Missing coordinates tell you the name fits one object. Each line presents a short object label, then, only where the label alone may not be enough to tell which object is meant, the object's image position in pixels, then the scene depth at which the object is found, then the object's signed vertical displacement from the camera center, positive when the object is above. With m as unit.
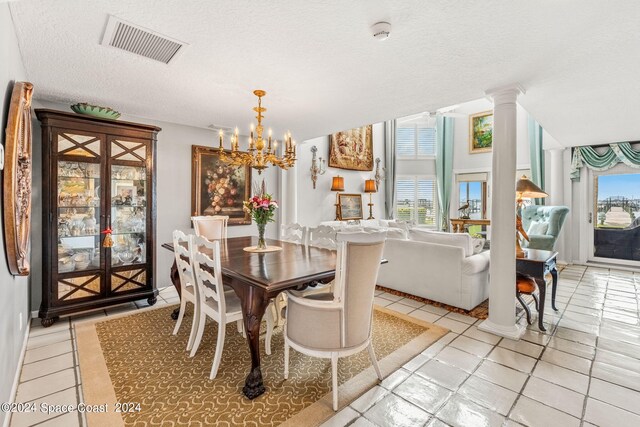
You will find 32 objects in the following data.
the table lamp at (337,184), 6.38 +0.60
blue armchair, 5.34 -0.32
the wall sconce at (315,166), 6.11 +0.95
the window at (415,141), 8.48 +2.05
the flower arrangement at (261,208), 2.83 +0.03
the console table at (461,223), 5.99 -0.24
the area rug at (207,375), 1.78 -1.23
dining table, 1.92 -0.46
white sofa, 3.39 -0.71
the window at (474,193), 7.65 +0.49
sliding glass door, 5.67 -0.07
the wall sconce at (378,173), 7.68 +1.01
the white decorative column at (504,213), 2.83 -0.02
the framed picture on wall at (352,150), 6.56 +1.47
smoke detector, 1.81 +1.15
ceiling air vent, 1.90 +1.20
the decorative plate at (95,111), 3.12 +1.09
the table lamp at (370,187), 7.12 +0.59
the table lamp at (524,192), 3.13 +0.21
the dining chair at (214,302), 2.09 -0.75
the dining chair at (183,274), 2.48 -0.61
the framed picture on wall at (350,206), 6.71 +0.12
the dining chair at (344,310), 1.79 -0.65
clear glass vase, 2.94 -0.29
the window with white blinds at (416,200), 8.38 +0.32
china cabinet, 2.97 -0.01
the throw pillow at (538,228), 5.60 -0.32
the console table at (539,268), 2.91 -0.58
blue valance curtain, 5.35 +1.04
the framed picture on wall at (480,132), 7.48 +2.08
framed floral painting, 4.46 +0.40
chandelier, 2.81 +0.55
